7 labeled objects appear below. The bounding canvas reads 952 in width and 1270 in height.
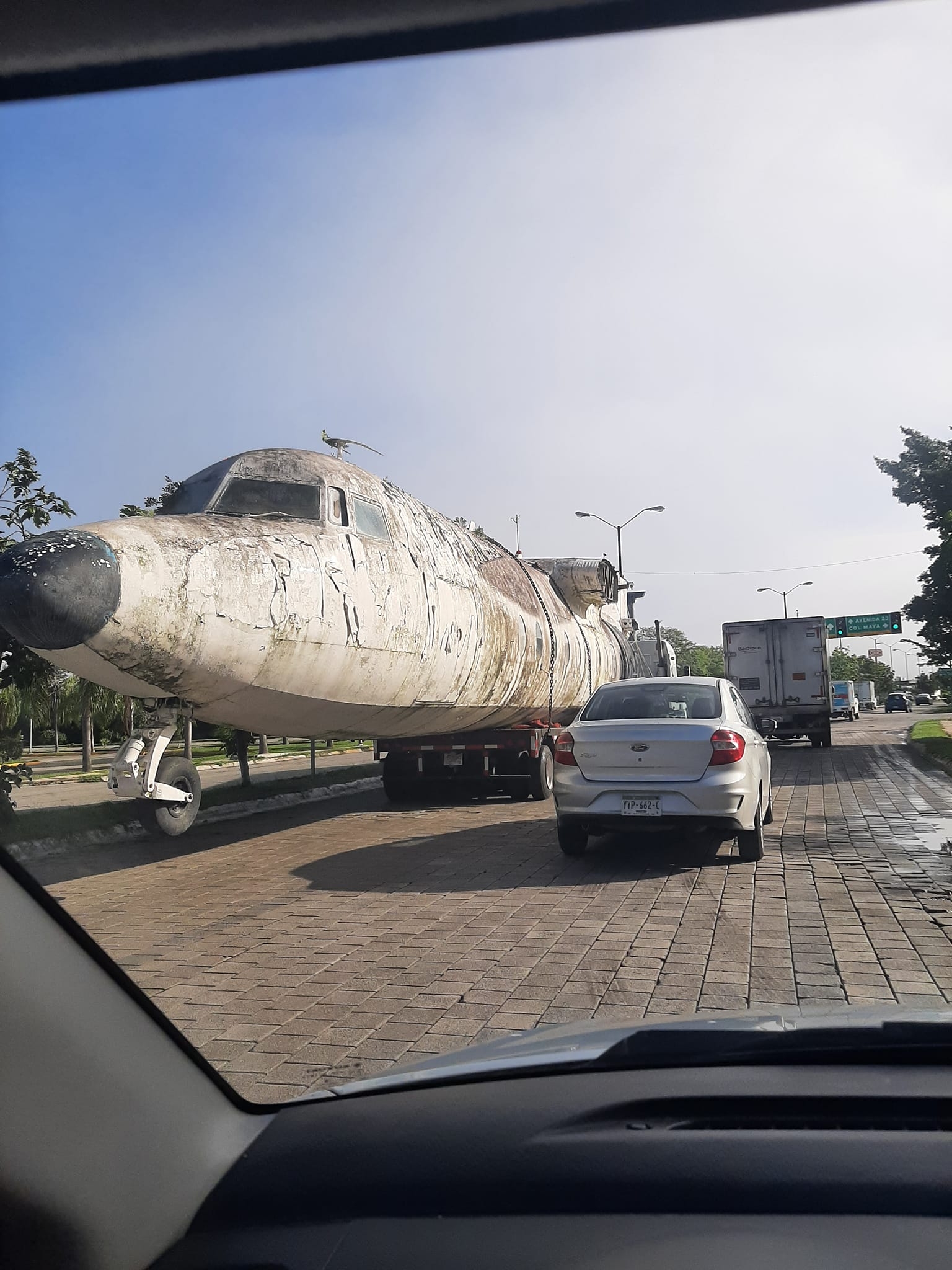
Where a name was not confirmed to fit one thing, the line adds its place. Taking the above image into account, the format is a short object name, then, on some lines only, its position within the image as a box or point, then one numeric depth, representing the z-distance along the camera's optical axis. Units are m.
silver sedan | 8.10
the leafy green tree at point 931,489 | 24.56
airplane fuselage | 6.57
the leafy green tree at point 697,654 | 104.88
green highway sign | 56.53
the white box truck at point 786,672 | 26.80
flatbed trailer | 13.57
